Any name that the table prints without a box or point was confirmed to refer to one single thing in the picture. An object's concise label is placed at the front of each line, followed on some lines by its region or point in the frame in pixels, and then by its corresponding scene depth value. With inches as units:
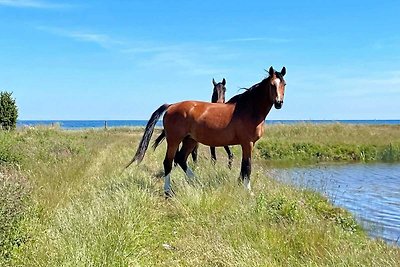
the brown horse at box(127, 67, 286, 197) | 315.6
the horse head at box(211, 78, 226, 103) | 439.2
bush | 1130.7
